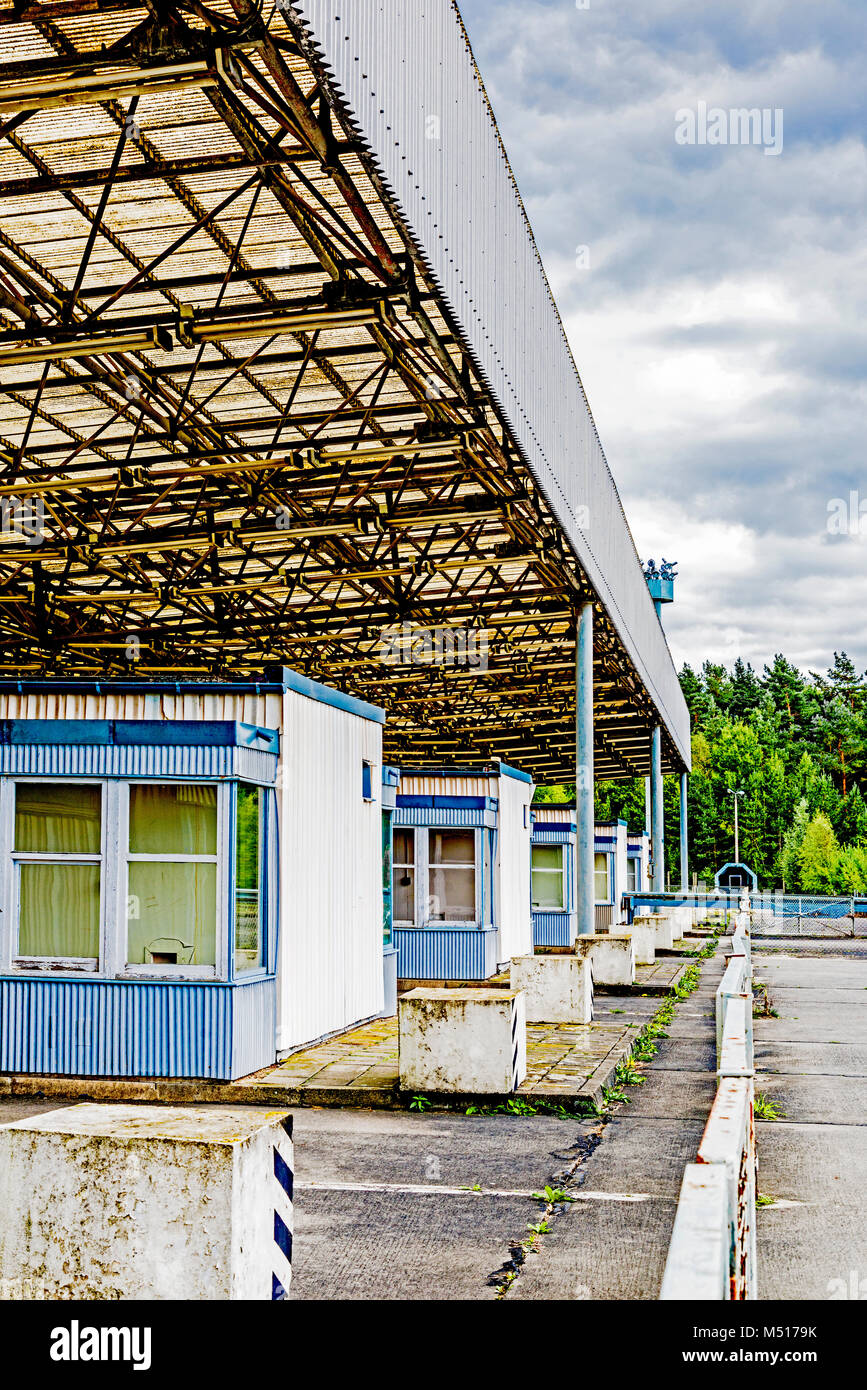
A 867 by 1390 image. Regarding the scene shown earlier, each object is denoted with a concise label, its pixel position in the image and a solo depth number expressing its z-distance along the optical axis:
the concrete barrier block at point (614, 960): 21.27
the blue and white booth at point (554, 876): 29.41
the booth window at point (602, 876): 36.06
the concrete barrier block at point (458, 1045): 11.08
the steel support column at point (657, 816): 40.53
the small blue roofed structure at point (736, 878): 91.19
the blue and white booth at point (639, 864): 43.91
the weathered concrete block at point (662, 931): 32.06
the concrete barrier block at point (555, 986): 15.65
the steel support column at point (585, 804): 19.14
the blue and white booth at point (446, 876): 21.75
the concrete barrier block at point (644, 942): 26.61
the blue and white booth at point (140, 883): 11.56
